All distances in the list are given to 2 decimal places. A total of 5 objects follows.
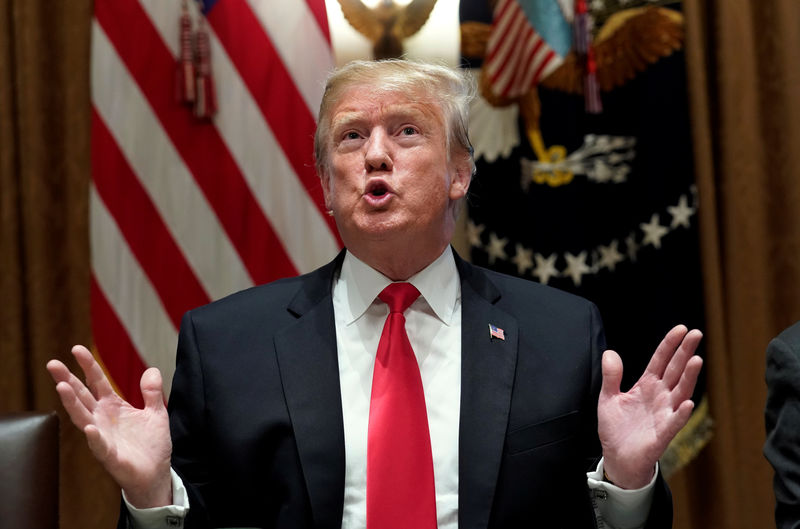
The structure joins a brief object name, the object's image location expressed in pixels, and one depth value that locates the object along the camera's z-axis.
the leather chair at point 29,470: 3.07
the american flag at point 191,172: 3.84
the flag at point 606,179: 3.77
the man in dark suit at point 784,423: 3.02
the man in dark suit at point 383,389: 3.08
